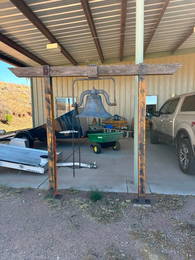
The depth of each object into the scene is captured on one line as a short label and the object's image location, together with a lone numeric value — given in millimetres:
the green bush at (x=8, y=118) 15525
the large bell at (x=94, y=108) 3164
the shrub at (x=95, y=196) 2890
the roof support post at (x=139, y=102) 2723
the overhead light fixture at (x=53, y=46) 5998
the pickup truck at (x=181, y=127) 3624
